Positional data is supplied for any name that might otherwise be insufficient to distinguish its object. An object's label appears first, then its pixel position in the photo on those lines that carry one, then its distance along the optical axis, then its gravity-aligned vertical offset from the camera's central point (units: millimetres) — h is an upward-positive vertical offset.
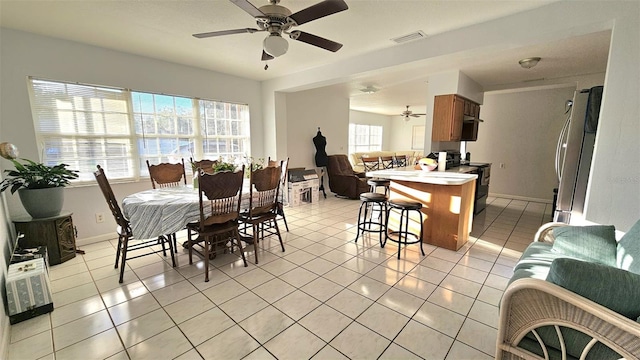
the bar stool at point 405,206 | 2787 -661
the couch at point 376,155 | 7943 -388
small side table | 2604 -949
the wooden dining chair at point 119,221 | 2271 -715
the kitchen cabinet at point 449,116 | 4020 +474
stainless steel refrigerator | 2668 -89
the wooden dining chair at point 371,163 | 7420 -554
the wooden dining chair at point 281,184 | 3204 -508
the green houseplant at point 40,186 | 2578 -438
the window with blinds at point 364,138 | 10219 +314
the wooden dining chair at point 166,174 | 3289 -389
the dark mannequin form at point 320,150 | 5977 -118
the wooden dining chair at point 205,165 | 3504 -281
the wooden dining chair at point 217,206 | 2312 -597
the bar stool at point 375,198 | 3099 -645
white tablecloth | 2320 -638
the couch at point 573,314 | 1005 -709
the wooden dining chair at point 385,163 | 7815 -591
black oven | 4430 -735
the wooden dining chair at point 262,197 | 2746 -598
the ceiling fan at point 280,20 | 1758 +942
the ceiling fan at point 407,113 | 8786 +1100
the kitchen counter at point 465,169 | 3877 -369
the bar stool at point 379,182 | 3566 -521
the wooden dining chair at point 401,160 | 9180 -554
